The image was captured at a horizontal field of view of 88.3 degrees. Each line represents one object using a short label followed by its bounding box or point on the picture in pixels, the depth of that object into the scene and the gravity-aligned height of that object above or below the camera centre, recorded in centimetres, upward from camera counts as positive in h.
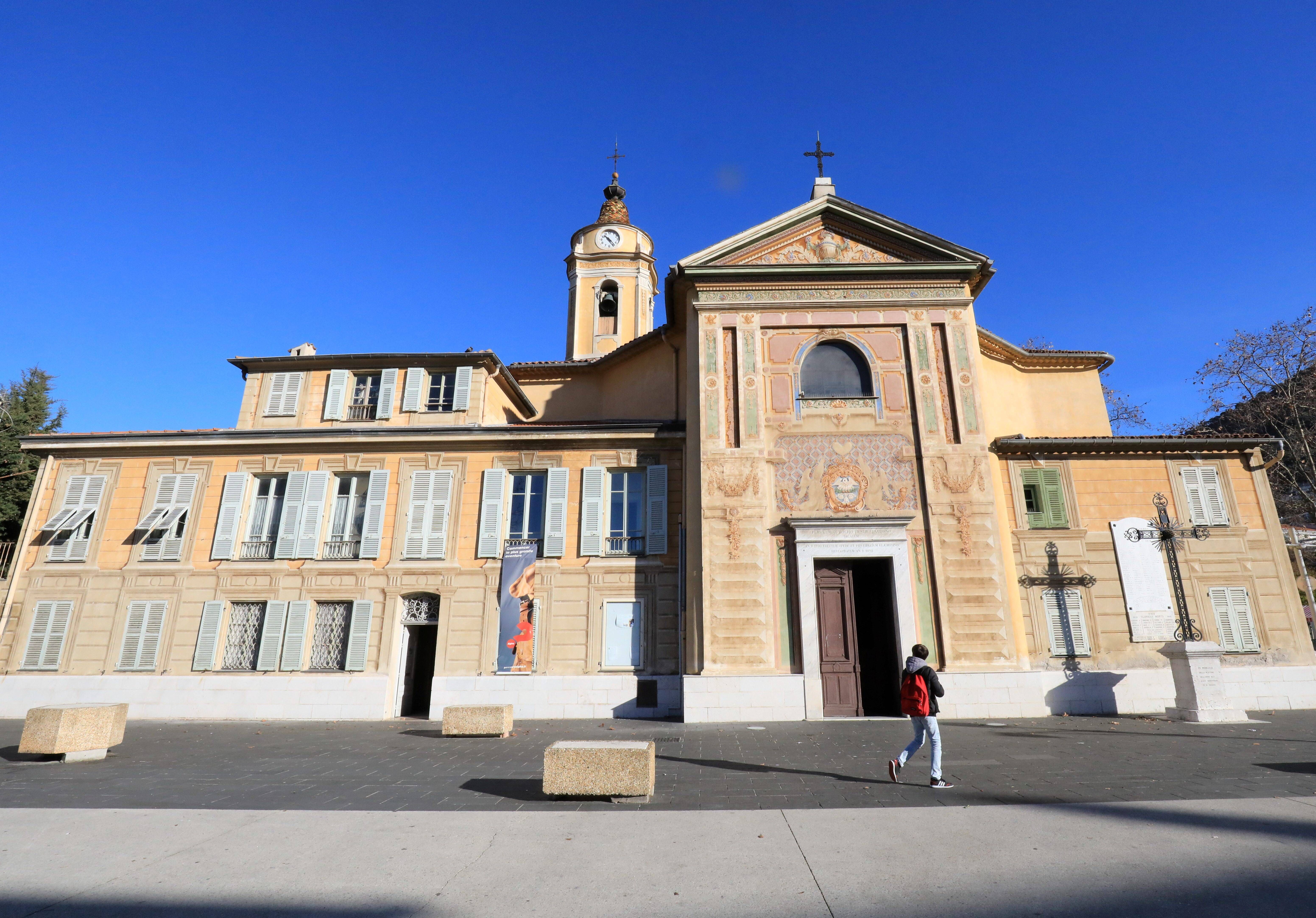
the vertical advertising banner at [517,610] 1550 +77
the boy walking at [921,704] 761 -66
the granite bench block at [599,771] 696 -126
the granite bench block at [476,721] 1223 -134
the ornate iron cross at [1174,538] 1410 +236
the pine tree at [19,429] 2925 +958
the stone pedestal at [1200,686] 1320 -80
